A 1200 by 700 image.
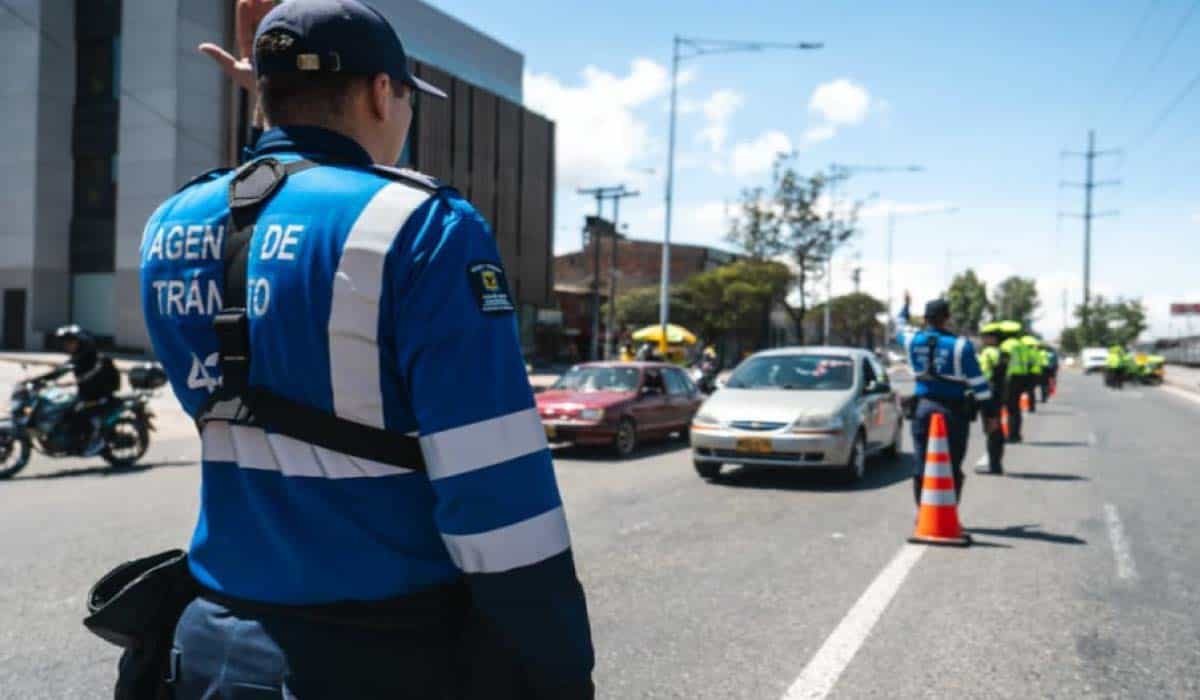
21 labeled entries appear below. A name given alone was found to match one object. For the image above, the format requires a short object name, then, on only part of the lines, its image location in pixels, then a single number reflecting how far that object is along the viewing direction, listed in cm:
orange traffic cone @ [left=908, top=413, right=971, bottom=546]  744
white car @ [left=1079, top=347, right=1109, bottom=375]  6569
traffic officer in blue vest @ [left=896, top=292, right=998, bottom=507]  829
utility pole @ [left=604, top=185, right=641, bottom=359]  3366
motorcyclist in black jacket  1096
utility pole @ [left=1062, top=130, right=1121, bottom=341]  8456
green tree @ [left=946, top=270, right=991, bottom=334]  12544
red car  1334
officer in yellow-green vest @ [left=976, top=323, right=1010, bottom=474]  1170
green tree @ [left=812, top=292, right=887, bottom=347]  7294
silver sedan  1048
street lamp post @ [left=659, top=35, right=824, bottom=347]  2731
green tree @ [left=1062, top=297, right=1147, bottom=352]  12231
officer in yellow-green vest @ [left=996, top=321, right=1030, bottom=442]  1484
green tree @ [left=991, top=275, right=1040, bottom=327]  13500
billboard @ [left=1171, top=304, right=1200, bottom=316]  7438
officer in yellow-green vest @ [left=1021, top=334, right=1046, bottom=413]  1509
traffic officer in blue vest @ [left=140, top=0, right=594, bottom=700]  136
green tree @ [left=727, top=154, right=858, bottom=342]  4025
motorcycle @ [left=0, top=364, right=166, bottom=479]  1056
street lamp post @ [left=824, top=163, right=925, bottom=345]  3850
